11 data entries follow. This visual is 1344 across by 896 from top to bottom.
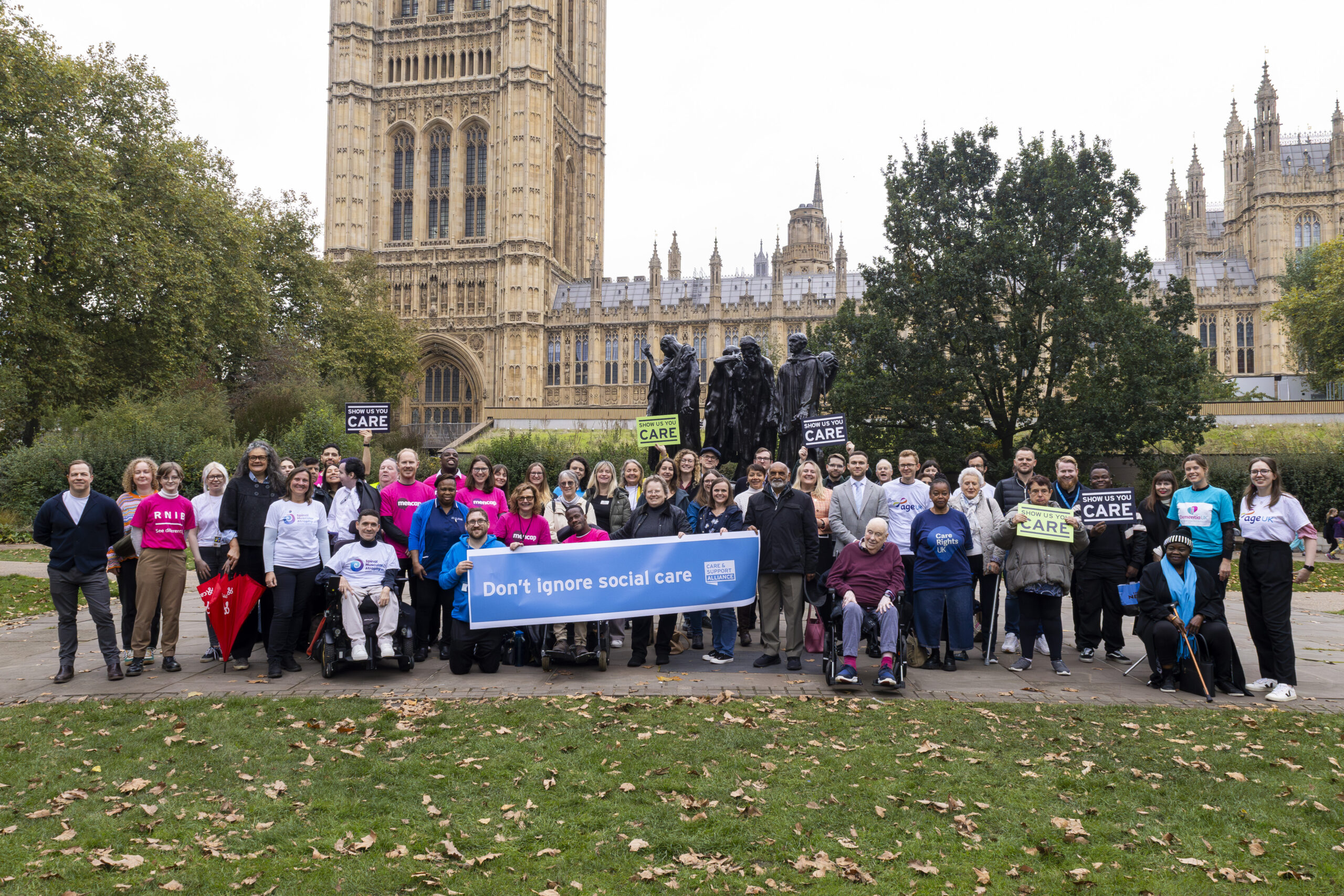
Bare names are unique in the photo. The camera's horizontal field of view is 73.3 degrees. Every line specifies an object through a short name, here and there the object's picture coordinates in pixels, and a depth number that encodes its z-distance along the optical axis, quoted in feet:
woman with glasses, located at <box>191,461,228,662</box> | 27.94
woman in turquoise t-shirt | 24.56
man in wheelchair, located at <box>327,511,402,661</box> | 24.84
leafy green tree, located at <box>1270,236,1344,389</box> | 99.91
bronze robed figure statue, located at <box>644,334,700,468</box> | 37.81
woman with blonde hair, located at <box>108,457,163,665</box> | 26.22
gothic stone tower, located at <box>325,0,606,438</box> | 172.76
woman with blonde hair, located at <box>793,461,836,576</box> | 29.48
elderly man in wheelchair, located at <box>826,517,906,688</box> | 23.68
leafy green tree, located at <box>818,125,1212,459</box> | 69.82
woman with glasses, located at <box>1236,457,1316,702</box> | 23.50
